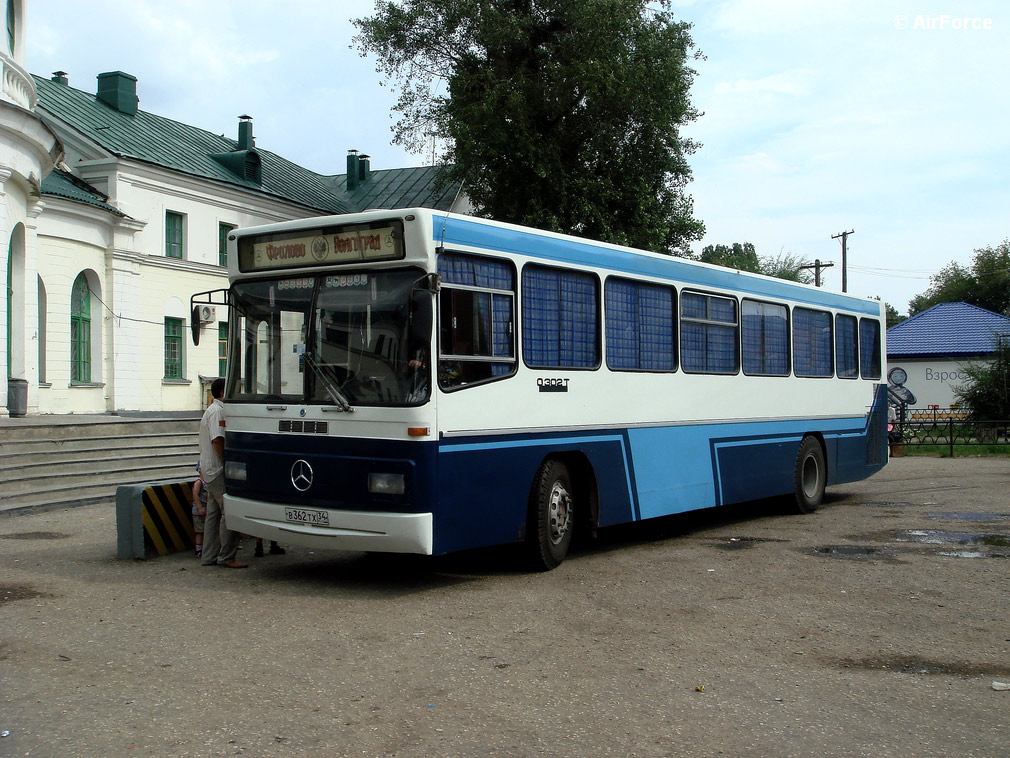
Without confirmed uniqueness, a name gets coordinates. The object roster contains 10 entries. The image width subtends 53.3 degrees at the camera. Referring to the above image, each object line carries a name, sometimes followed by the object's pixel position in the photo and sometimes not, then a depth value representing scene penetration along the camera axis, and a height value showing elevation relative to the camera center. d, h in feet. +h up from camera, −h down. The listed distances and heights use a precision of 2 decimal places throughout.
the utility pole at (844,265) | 180.76 +22.38
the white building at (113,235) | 71.46 +14.81
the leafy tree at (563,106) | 98.73 +28.72
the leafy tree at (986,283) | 260.01 +27.12
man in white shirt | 31.04 -2.81
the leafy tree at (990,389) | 115.14 -0.28
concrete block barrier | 32.55 -4.00
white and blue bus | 26.25 +0.23
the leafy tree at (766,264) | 220.43 +29.42
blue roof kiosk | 159.22 +6.46
